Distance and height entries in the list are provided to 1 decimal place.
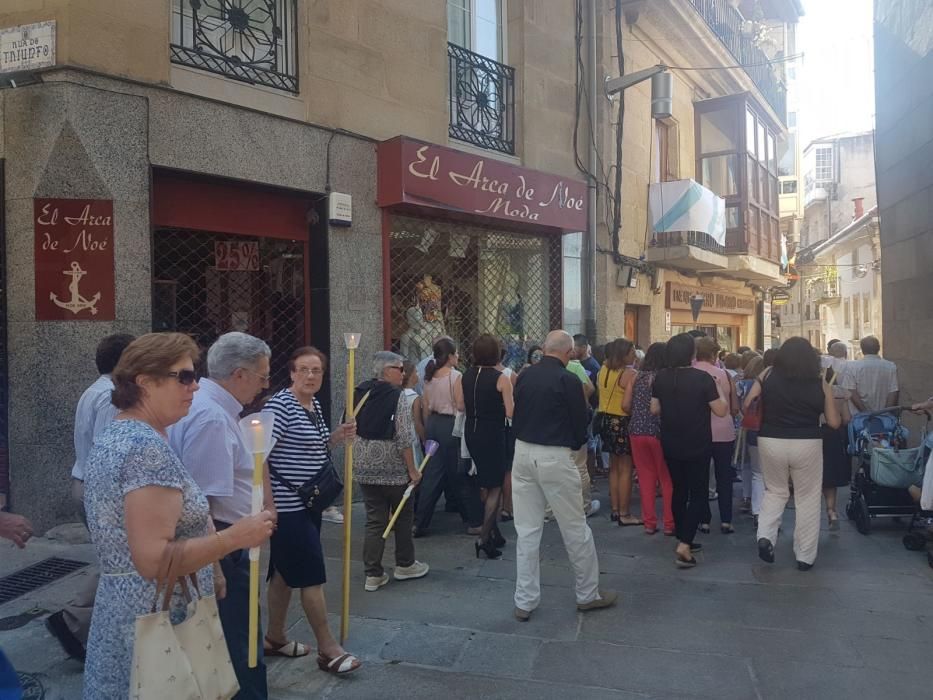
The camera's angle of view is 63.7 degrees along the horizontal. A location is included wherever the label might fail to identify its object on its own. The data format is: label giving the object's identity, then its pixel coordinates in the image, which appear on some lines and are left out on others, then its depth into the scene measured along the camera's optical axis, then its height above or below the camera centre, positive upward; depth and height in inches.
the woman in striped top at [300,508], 142.7 -29.3
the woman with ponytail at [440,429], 265.3 -27.5
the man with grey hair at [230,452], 110.1 -14.5
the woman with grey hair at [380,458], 198.7 -28.0
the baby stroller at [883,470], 245.3 -40.8
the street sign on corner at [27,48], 225.5 +93.4
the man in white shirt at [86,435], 152.9 -17.2
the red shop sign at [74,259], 227.5 +29.5
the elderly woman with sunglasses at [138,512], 82.5 -17.7
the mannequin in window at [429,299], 352.8 +25.3
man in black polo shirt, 181.0 -30.9
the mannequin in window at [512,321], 400.5 +16.4
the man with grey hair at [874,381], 336.5 -15.2
